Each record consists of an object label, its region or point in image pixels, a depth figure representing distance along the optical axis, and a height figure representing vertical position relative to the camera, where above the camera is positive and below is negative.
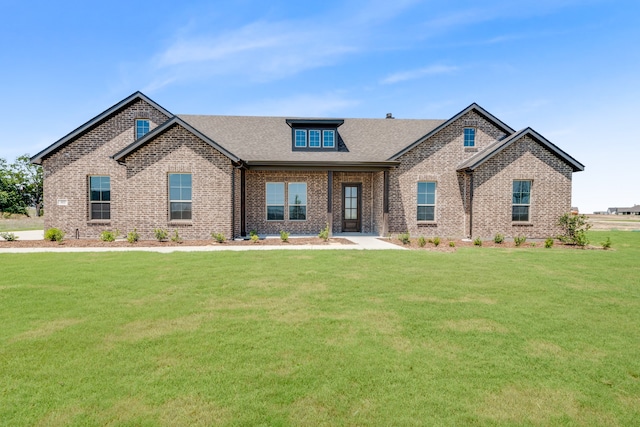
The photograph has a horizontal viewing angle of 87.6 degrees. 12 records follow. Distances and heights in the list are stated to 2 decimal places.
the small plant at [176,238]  14.02 -1.16
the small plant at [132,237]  13.52 -1.08
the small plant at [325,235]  14.29 -1.06
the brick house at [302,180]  14.47 +1.45
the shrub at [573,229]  14.09 -0.85
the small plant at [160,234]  13.93 -1.00
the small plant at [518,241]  13.68 -1.28
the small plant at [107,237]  13.63 -1.08
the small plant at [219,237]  13.85 -1.11
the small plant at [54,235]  14.13 -1.04
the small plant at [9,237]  14.00 -1.12
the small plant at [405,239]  13.83 -1.20
